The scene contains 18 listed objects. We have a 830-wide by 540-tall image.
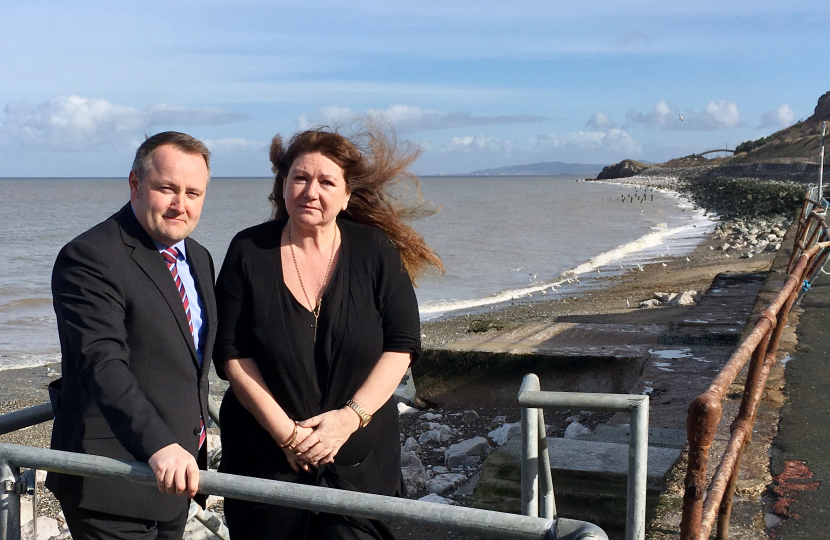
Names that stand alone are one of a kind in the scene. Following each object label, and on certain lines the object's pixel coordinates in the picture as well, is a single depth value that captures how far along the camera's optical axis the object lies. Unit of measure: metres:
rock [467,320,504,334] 8.17
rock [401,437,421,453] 5.79
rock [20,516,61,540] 4.30
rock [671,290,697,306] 11.49
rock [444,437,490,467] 5.48
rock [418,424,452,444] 6.05
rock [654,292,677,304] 12.12
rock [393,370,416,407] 6.98
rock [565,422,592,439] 5.34
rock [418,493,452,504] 4.78
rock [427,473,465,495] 5.01
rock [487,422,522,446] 5.67
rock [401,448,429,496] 5.06
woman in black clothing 2.44
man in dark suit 1.96
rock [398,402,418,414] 6.85
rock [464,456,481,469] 5.43
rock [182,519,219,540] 3.52
